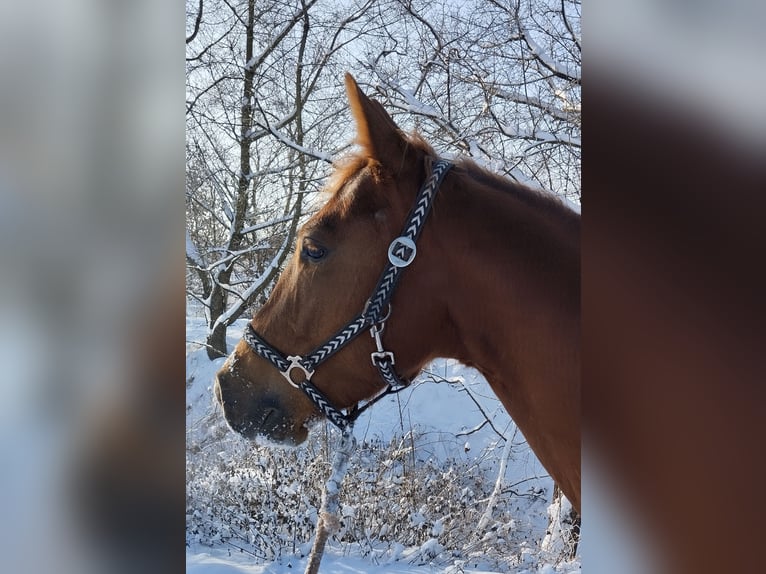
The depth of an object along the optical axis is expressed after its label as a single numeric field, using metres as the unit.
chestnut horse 1.24
